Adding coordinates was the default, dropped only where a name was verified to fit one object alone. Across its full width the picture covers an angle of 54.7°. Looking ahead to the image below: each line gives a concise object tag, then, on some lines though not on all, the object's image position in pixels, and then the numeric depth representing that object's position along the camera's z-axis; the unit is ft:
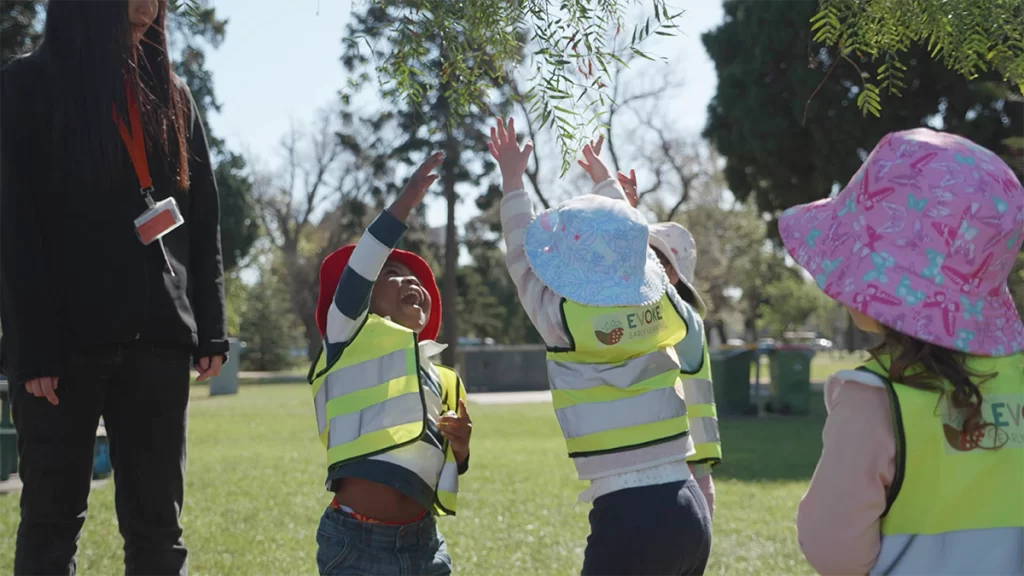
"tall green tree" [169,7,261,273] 108.47
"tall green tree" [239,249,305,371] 158.40
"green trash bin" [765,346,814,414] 51.65
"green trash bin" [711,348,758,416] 51.96
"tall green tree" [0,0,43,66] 39.73
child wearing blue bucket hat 8.26
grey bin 79.51
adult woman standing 8.69
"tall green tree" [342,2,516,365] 97.25
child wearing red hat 8.90
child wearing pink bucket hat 5.95
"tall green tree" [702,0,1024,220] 55.01
